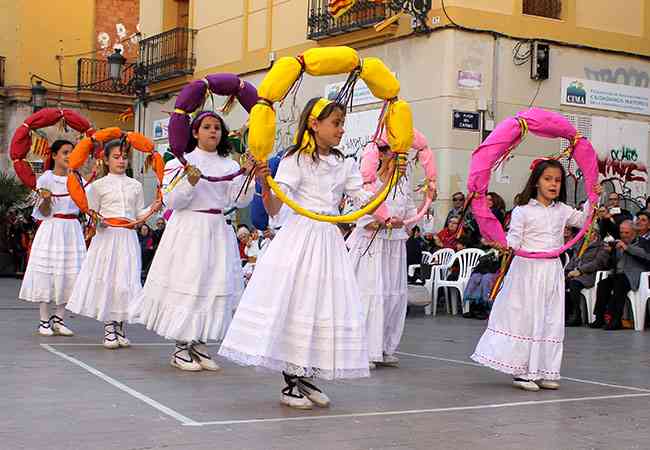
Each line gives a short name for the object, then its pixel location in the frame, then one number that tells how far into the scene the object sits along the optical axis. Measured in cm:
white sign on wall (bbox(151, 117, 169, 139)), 2927
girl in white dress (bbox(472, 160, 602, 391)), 859
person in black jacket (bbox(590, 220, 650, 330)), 1484
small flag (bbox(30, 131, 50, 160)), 1260
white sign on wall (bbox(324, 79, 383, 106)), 2084
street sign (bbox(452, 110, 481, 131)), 1912
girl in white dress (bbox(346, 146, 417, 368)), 974
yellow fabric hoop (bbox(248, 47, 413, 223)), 712
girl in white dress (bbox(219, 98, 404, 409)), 703
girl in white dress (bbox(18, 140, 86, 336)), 1180
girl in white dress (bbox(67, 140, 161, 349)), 1077
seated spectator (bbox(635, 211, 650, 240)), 1505
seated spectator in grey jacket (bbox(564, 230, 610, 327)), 1546
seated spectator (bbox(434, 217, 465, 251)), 1809
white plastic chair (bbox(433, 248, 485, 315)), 1759
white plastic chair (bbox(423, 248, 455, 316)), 1800
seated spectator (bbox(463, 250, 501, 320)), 1659
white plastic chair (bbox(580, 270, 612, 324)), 1534
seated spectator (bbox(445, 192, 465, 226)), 1819
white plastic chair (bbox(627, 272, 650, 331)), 1483
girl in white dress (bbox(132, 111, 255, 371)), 906
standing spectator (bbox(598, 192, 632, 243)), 1587
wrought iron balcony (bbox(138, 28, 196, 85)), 2764
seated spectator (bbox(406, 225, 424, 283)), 1842
